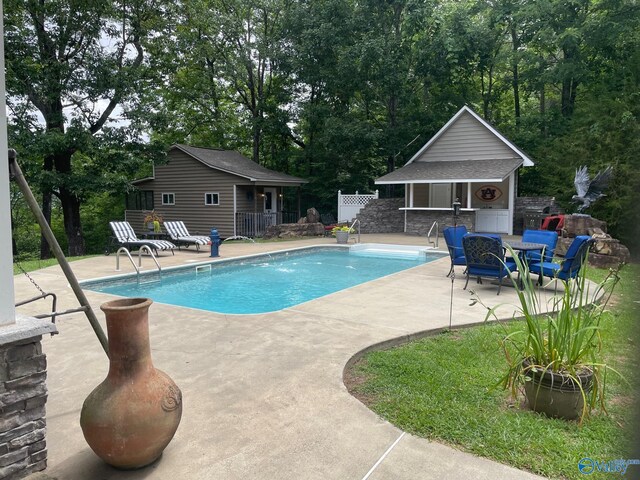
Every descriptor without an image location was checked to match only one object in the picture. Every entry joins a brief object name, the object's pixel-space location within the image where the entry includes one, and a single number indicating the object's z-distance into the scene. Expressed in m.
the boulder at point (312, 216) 18.45
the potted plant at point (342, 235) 14.84
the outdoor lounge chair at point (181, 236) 13.59
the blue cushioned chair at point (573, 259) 6.62
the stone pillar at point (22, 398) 2.27
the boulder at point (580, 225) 10.97
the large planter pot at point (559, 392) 2.90
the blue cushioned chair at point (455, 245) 8.21
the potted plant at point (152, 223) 15.29
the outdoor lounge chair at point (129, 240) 11.91
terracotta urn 2.28
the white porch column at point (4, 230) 2.27
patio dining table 7.34
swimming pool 7.62
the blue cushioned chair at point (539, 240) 8.02
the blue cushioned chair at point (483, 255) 7.05
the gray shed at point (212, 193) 19.41
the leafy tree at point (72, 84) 14.31
